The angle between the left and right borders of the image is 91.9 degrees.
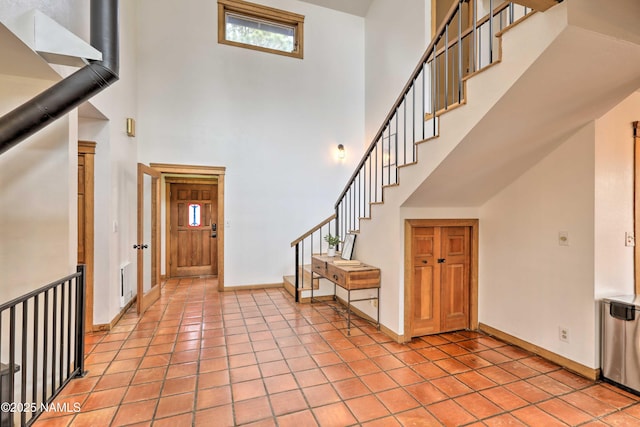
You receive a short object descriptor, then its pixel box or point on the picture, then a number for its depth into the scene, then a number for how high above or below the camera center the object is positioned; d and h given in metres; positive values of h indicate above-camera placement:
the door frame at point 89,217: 3.57 -0.08
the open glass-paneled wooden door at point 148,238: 4.20 -0.41
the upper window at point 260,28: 5.57 +3.47
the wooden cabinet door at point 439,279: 3.45 -0.78
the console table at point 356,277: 3.55 -0.78
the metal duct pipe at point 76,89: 1.89 +0.82
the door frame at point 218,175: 5.30 +0.64
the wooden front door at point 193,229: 6.63 -0.40
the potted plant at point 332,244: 4.60 -0.49
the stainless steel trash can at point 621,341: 2.38 -1.02
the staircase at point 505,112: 1.75 +0.75
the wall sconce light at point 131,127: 4.39 +1.21
